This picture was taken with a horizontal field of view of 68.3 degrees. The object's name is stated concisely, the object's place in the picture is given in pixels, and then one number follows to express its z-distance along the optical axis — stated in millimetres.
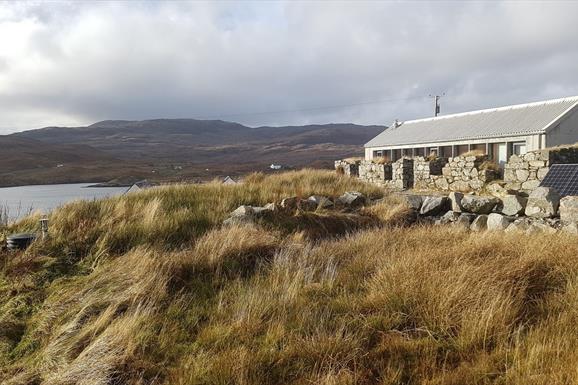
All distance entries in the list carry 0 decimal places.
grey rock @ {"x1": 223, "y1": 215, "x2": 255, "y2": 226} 8356
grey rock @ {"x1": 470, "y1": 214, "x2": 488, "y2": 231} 9988
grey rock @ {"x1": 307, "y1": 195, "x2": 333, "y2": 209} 10961
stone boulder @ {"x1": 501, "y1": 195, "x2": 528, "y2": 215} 10406
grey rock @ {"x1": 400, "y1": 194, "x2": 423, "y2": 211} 12039
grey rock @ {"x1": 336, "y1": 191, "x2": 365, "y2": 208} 11641
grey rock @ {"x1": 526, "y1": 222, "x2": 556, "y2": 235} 7758
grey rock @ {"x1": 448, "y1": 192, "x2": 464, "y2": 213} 11539
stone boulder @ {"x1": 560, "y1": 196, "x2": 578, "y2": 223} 8617
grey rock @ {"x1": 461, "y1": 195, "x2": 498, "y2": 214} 11219
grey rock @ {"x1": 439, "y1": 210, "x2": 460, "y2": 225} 11031
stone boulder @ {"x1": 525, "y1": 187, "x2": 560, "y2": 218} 9562
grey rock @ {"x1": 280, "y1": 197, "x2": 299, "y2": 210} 10234
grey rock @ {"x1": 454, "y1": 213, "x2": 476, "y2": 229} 10448
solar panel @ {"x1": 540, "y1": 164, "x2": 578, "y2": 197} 9820
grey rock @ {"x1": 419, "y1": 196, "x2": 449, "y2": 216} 11789
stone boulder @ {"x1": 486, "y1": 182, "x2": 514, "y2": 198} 16406
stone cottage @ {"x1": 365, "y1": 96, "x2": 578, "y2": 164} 23422
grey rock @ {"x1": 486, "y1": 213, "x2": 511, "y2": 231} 9609
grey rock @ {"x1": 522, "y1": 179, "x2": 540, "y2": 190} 15731
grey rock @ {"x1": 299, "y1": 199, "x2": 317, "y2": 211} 10588
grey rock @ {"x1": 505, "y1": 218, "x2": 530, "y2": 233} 8914
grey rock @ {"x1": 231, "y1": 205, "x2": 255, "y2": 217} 8977
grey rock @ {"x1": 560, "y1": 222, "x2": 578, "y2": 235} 8031
